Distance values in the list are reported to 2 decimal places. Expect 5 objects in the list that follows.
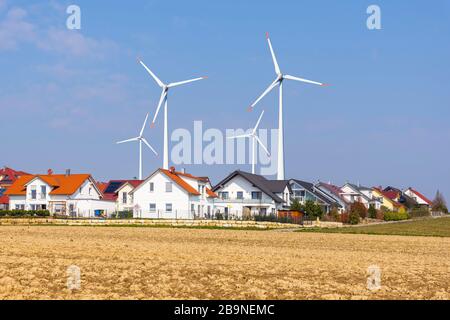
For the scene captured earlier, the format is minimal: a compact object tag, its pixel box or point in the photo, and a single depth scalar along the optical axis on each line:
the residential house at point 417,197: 177.68
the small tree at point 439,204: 148.25
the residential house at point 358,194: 133.25
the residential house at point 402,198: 159.62
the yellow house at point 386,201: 148.00
